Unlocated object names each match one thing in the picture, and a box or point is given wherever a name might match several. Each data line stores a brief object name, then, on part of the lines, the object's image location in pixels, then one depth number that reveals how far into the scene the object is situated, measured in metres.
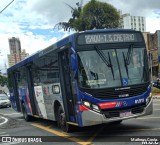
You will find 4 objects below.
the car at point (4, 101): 33.78
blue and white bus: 9.15
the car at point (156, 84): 33.31
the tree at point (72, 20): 34.84
